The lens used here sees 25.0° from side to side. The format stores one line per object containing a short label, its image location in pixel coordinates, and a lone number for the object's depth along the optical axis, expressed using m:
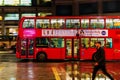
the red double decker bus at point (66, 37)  24.18
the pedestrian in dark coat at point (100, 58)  12.01
